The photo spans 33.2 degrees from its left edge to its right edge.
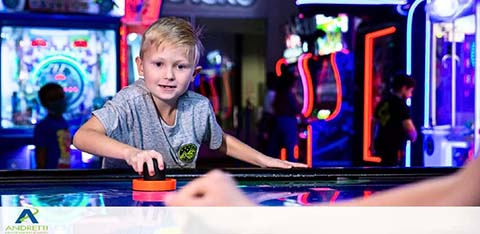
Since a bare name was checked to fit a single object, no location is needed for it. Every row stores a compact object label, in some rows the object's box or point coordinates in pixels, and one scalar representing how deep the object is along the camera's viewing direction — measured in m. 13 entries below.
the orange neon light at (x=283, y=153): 6.43
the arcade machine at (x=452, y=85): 4.78
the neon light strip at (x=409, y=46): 5.08
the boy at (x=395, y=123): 5.03
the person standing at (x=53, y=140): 4.42
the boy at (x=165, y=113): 1.66
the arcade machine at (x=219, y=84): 9.43
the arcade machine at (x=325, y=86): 6.56
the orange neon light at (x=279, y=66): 6.91
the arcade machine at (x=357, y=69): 5.32
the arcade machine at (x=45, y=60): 5.38
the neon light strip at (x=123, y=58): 5.70
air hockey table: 1.18
